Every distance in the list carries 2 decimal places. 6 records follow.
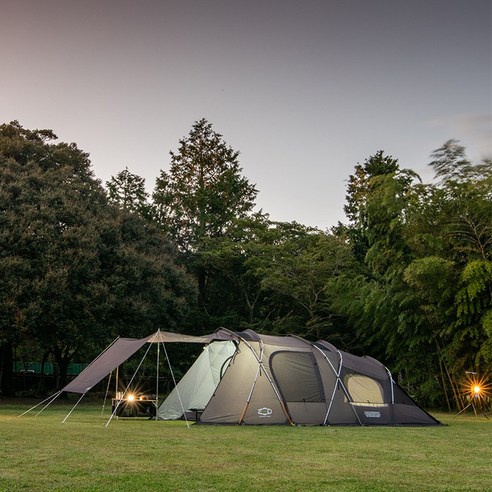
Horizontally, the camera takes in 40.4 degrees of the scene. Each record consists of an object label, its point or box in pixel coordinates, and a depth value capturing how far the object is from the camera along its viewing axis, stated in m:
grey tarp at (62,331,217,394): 13.55
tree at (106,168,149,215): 34.38
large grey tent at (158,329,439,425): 13.19
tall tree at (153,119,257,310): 32.41
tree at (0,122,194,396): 19.52
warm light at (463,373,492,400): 16.91
